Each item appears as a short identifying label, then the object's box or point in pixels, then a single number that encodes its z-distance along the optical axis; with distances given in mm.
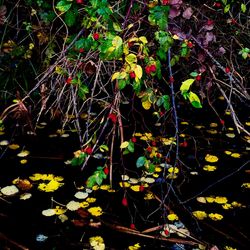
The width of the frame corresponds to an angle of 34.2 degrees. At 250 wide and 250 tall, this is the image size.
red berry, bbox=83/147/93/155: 2015
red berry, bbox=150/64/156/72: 2014
